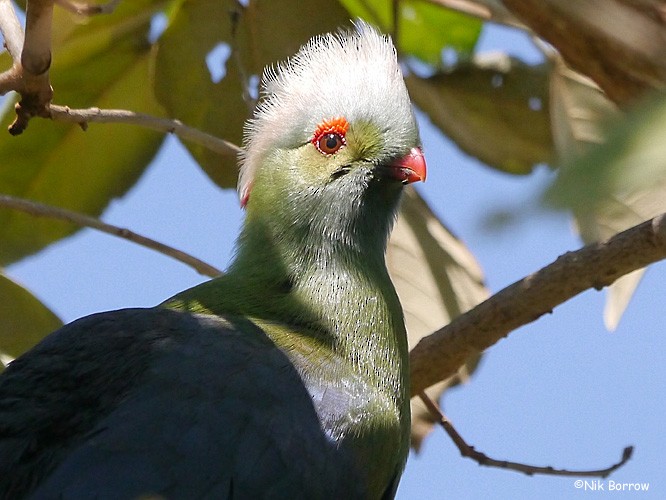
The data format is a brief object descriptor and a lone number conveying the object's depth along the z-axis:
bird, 4.73
